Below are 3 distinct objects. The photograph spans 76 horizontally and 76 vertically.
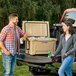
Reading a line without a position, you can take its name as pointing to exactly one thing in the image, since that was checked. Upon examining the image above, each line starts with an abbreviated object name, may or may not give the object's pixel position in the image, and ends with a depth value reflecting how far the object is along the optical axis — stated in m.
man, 5.64
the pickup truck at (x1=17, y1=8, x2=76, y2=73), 7.00
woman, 5.83
